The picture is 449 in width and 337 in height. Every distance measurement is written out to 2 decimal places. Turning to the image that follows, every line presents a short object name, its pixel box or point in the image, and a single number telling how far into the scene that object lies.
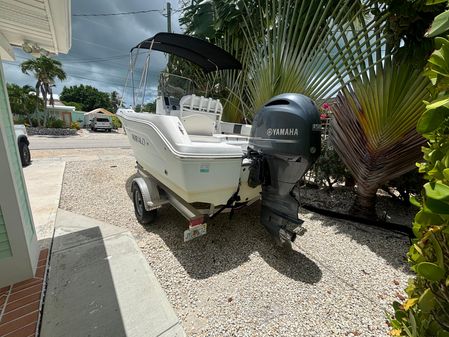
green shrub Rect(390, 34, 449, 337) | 0.71
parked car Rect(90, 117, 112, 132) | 26.49
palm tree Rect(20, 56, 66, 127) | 19.95
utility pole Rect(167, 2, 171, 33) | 11.50
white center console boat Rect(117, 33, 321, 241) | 2.23
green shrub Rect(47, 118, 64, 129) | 21.68
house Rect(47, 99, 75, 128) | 29.76
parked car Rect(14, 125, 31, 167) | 6.10
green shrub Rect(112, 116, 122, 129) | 33.32
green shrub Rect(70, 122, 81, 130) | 25.35
